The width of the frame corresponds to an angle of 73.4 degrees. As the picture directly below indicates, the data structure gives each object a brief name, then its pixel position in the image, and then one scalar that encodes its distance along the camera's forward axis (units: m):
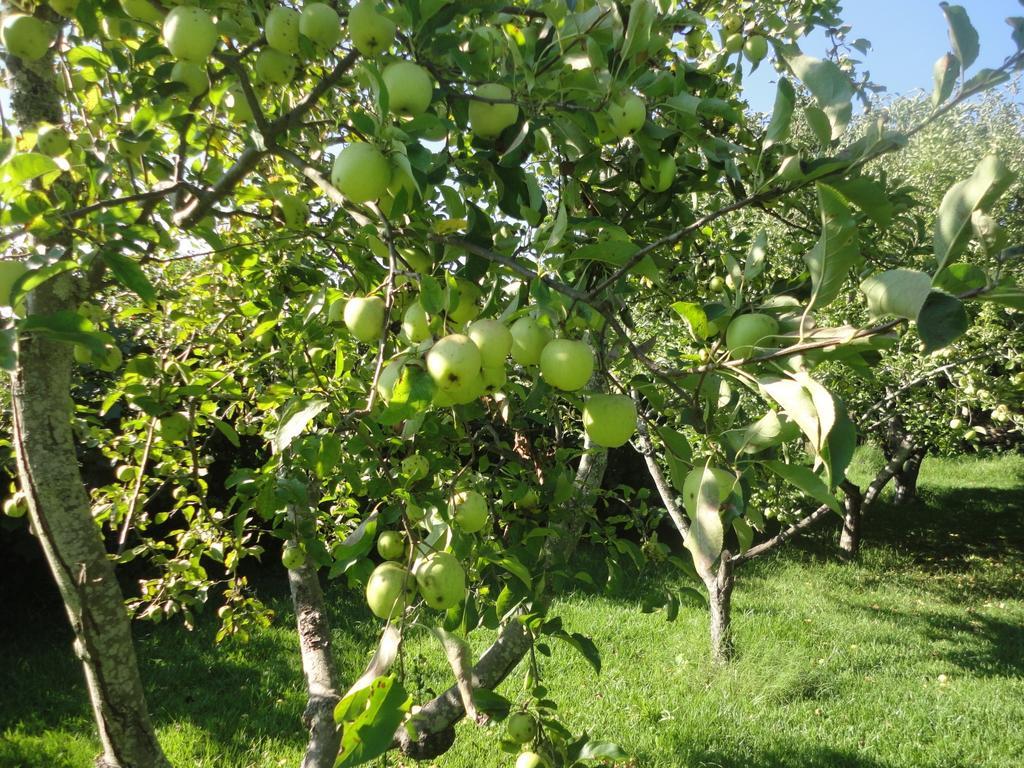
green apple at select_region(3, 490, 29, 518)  2.29
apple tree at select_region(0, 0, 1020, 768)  0.90
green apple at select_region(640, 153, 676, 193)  1.28
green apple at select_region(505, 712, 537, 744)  1.84
